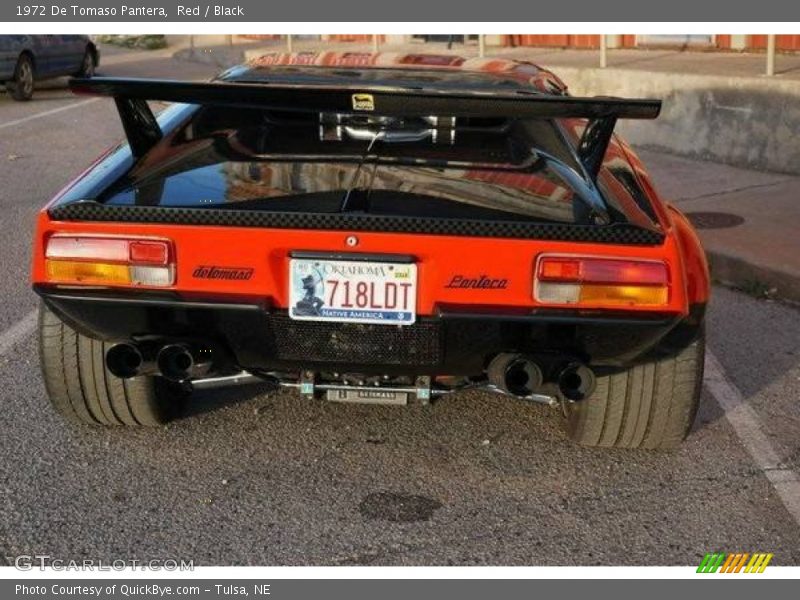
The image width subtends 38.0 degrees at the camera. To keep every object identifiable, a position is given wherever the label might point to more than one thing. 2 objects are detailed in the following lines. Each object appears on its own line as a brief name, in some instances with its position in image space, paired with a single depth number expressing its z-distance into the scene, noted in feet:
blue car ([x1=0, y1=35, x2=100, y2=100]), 51.62
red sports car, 11.06
